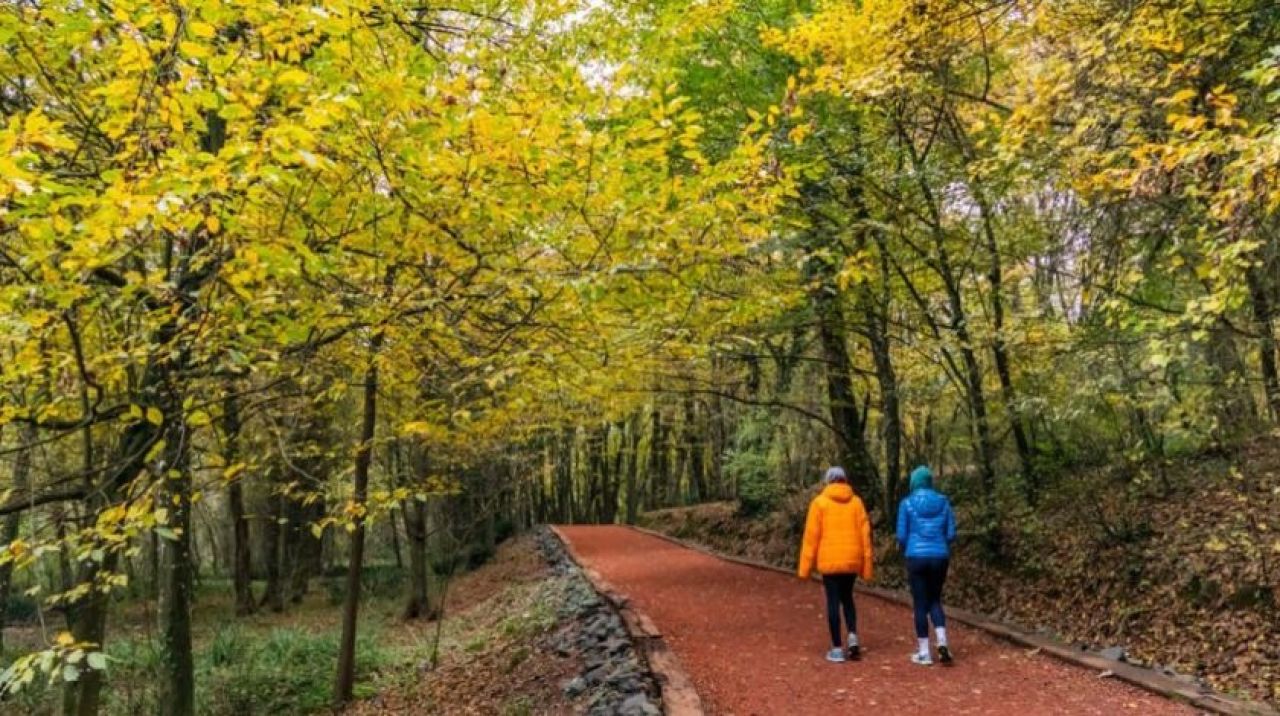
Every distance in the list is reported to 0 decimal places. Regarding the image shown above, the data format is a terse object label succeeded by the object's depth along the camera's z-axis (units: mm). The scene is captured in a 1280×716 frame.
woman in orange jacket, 7422
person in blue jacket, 7207
